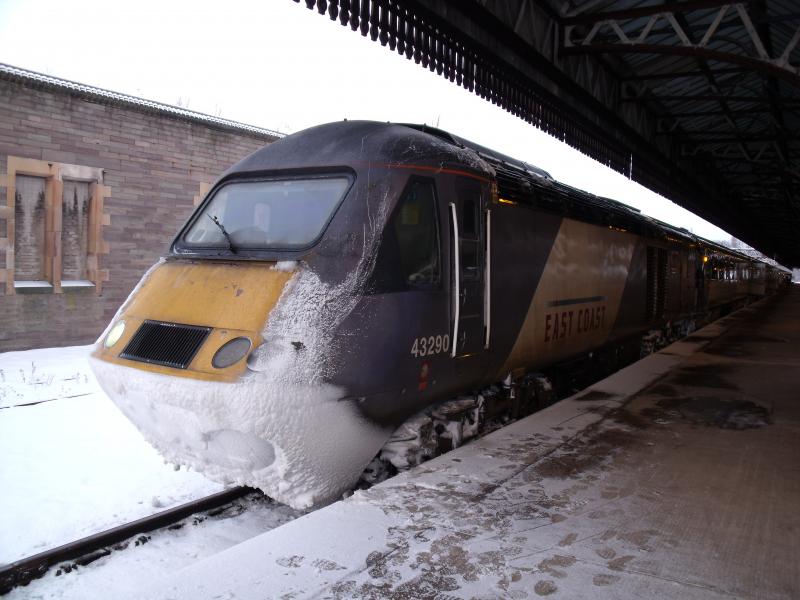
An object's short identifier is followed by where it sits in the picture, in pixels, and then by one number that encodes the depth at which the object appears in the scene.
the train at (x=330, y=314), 3.97
